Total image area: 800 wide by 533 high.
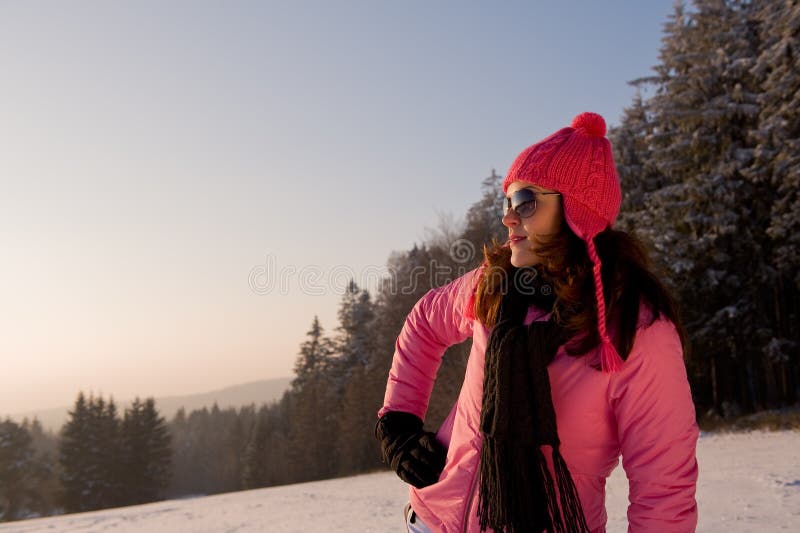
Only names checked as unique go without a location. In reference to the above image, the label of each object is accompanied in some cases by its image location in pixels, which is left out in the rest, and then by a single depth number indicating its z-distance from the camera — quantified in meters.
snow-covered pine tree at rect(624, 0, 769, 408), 21.55
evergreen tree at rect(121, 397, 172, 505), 54.31
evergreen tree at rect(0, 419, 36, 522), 47.84
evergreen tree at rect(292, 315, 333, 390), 47.58
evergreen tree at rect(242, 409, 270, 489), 54.69
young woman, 1.74
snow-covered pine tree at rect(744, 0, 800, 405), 18.89
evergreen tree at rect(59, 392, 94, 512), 51.16
